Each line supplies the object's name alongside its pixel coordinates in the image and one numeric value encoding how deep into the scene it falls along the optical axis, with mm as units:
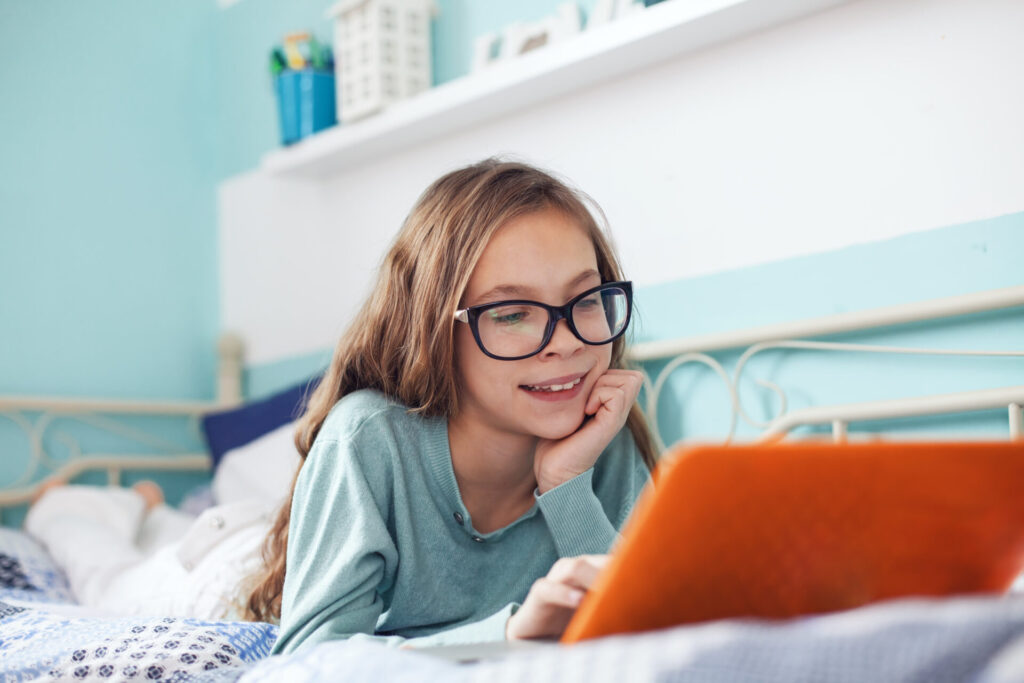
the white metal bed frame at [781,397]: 1152
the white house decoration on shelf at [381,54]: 1899
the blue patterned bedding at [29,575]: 1394
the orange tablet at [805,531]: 472
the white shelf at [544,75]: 1437
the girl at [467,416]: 978
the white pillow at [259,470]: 1791
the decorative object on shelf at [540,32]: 1618
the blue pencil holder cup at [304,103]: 2066
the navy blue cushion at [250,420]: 2029
